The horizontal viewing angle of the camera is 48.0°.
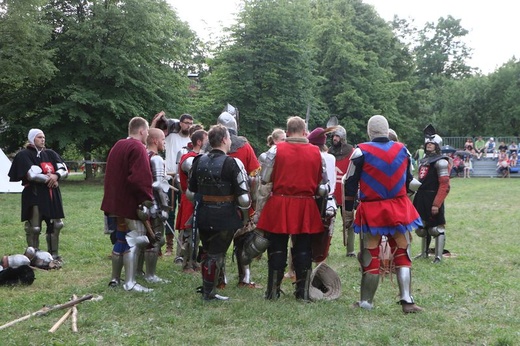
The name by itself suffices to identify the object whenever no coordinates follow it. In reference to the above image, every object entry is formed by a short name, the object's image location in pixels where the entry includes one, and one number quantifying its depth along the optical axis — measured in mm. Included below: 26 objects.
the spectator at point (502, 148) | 29284
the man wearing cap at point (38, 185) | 7590
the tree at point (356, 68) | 34188
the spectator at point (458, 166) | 29234
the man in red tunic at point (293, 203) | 5898
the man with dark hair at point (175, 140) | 8273
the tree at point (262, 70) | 27578
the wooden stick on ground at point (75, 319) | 4859
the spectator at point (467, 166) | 29312
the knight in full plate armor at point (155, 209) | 6461
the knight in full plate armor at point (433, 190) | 8273
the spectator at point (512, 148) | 29805
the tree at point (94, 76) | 23812
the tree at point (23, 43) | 20016
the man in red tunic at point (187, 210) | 7012
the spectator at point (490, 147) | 32394
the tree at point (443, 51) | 56125
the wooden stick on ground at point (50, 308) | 5053
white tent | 16812
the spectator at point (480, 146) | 32375
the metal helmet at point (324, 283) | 6125
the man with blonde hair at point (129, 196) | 6094
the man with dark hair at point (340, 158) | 8672
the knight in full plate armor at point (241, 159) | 6688
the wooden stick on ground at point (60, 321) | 4785
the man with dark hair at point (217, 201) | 5789
